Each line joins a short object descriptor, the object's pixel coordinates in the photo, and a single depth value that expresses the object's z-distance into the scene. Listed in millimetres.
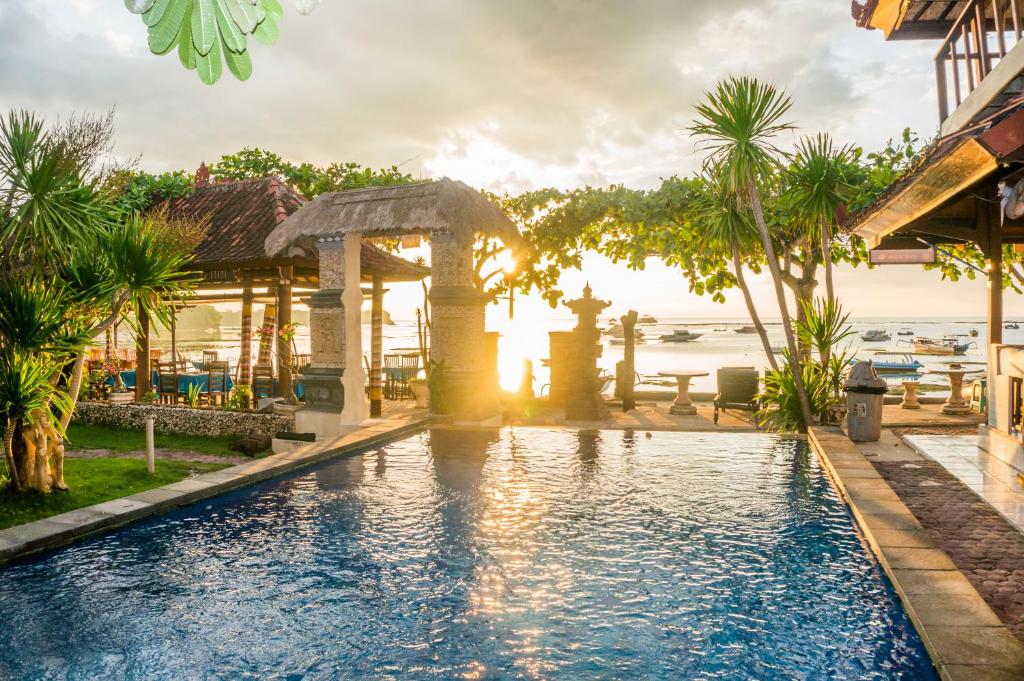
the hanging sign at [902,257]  11367
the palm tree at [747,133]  12180
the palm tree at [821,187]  13633
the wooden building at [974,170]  4840
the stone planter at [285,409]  12988
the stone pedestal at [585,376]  14344
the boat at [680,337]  112500
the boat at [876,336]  98062
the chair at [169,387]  14828
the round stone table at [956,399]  14164
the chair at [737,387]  13920
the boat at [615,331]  106244
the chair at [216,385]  14828
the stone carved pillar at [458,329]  13336
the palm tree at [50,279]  7254
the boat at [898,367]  36281
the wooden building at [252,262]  14836
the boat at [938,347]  62812
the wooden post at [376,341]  14578
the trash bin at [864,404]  10602
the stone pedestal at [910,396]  15180
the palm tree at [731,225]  13820
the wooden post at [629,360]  15938
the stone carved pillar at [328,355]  12648
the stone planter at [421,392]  16109
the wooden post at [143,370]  15391
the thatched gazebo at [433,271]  12859
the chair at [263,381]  15109
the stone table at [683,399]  15062
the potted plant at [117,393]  14381
